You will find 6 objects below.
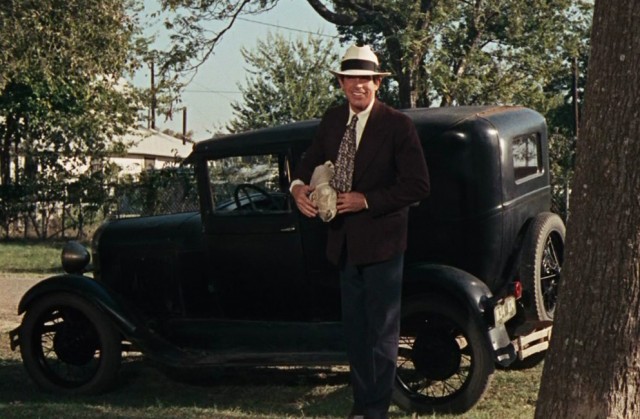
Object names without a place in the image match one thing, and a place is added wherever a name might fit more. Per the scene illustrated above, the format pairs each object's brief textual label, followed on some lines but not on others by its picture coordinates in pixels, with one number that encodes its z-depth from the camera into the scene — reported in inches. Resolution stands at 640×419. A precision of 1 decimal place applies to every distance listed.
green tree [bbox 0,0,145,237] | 1127.0
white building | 2477.4
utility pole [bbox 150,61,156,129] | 1196.6
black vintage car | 279.4
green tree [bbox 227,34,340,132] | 1934.1
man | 211.6
